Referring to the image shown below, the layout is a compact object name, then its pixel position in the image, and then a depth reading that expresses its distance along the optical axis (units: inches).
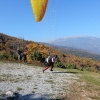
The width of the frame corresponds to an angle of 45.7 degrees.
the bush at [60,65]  463.9
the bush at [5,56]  481.3
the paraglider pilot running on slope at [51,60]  332.7
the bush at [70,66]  471.8
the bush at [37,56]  512.9
